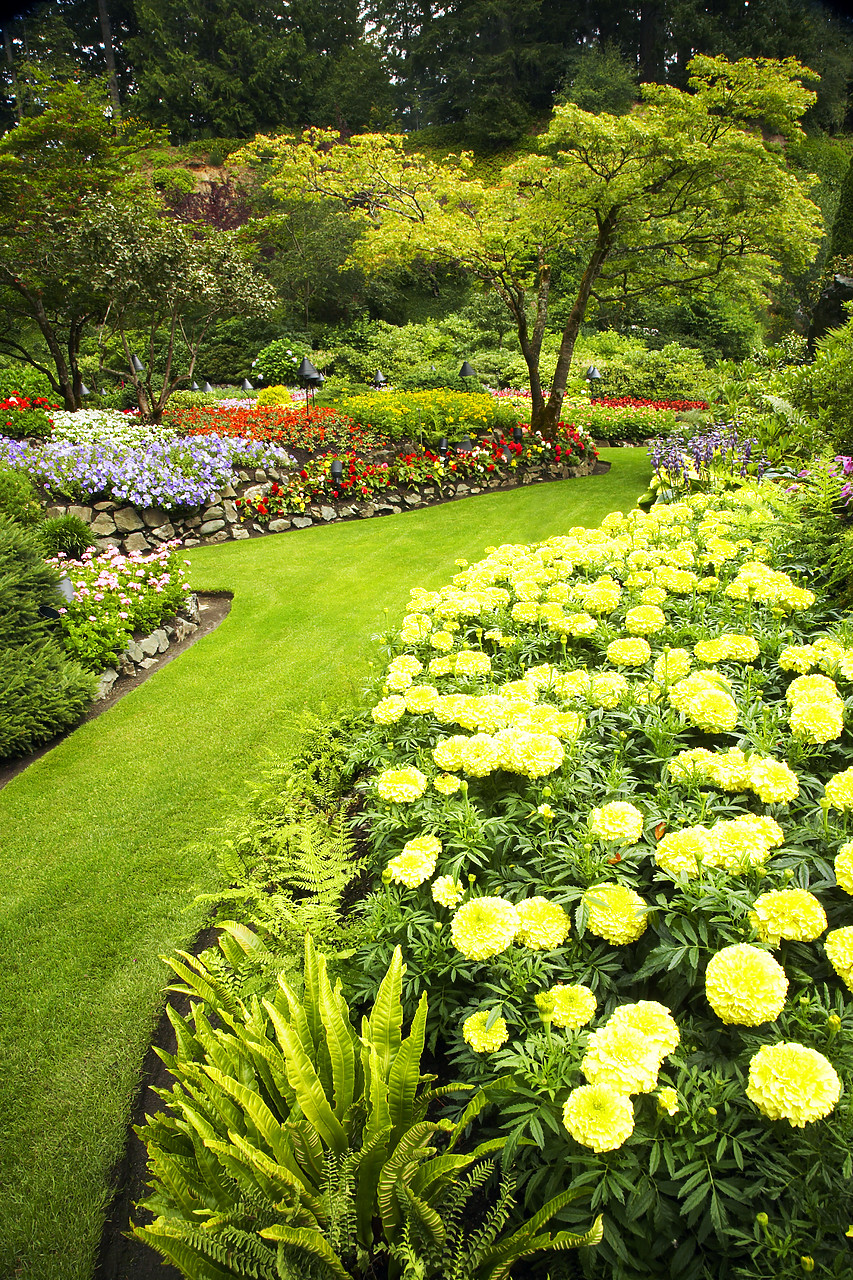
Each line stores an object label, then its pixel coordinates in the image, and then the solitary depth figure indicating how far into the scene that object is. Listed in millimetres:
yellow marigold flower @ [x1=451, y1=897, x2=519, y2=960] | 1491
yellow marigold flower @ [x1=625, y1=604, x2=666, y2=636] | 2723
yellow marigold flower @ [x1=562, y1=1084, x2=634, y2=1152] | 1116
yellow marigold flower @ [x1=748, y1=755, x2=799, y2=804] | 1696
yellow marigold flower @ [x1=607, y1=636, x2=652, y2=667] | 2545
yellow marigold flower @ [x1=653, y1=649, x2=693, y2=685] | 2414
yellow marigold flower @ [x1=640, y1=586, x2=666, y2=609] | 2869
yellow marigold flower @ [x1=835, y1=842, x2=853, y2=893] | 1437
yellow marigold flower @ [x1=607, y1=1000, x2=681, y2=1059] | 1244
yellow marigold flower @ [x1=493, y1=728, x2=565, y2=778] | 1939
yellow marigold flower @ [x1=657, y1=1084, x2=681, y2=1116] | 1178
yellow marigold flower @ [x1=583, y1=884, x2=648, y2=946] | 1513
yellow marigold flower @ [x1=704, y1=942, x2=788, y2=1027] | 1229
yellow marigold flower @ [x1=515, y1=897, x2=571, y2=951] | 1541
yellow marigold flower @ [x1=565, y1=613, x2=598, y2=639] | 2812
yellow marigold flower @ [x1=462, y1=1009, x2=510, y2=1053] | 1382
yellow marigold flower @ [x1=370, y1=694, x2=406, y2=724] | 2533
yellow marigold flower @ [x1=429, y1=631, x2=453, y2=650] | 2906
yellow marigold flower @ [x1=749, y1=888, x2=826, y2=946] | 1344
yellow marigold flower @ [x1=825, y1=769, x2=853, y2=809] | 1620
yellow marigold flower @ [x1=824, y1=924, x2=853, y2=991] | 1298
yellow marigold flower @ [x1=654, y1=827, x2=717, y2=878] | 1522
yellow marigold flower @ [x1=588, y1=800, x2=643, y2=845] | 1666
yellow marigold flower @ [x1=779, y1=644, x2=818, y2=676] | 2318
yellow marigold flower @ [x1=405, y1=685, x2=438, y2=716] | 2467
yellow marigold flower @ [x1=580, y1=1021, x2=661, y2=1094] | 1174
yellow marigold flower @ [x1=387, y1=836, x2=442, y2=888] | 1762
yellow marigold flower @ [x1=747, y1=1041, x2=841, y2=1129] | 1084
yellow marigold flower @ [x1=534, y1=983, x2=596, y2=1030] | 1345
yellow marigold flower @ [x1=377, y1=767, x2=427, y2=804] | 2080
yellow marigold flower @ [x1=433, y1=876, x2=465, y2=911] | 1692
